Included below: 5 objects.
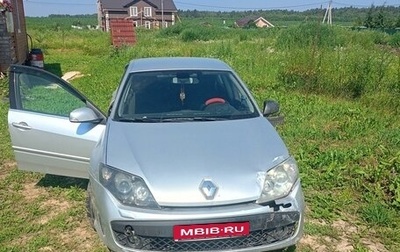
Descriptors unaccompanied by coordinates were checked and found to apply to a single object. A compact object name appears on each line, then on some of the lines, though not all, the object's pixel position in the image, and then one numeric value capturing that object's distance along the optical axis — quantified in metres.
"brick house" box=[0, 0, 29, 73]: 10.03
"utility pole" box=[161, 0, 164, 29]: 58.03
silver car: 2.22
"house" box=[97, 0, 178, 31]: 57.81
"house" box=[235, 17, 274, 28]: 64.31
